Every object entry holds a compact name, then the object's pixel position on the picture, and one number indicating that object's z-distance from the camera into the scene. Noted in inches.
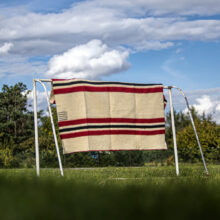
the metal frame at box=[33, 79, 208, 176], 307.2
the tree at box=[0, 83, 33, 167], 1192.2
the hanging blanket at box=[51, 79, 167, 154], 303.9
